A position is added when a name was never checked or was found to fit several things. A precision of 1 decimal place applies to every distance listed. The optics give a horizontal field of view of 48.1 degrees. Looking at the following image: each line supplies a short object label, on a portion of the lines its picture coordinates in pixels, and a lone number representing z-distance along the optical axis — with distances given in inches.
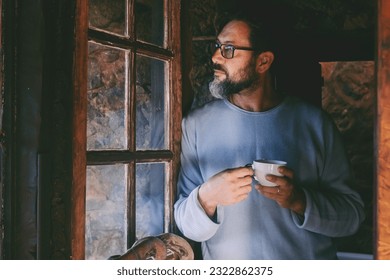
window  52.5
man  63.4
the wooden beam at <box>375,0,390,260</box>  47.9
